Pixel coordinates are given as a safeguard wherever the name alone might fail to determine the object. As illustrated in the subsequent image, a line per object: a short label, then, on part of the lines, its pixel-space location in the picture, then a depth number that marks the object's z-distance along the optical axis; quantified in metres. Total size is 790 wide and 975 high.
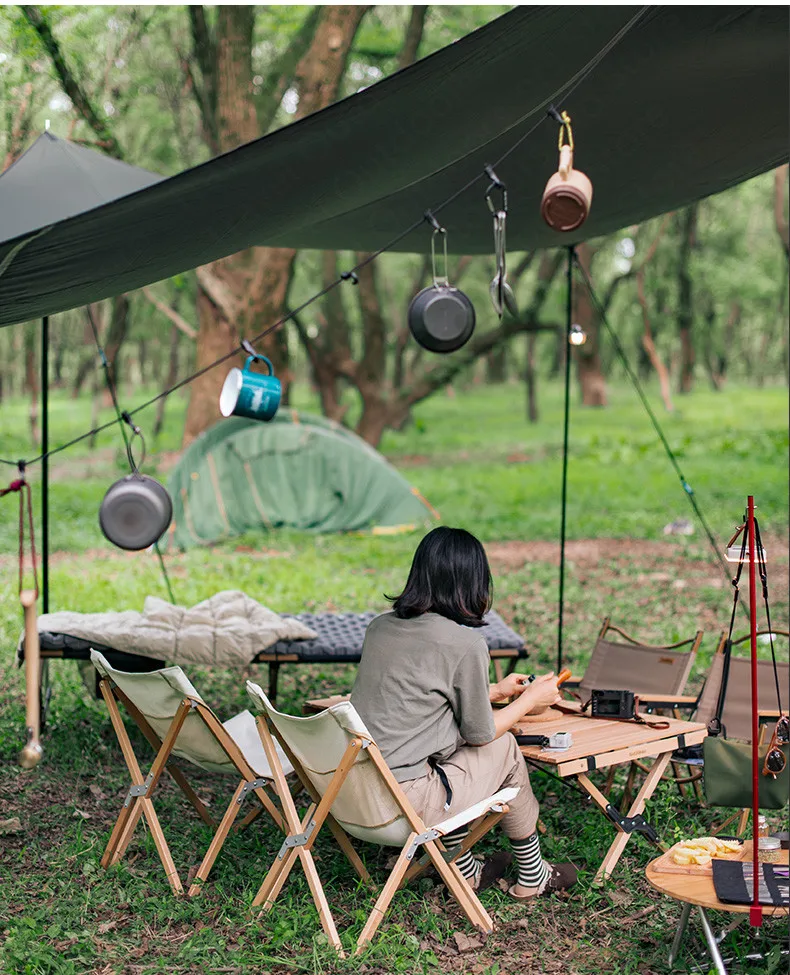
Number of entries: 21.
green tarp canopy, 3.23
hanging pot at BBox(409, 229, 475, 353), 4.01
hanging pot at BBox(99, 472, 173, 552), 4.48
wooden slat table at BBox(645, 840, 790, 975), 2.69
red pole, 2.59
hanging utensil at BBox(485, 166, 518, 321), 3.65
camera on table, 3.97
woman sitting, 3.34
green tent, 10.27
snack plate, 2.94
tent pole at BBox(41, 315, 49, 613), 5.11
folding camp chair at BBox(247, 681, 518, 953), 3.11
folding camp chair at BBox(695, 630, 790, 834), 4.43
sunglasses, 3.25
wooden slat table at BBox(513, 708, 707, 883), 3.50
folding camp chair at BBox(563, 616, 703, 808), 4.63
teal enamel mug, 4.03
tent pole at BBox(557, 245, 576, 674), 5.19
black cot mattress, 4.71
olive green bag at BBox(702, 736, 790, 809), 3.31
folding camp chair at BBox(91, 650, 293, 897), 3.53
